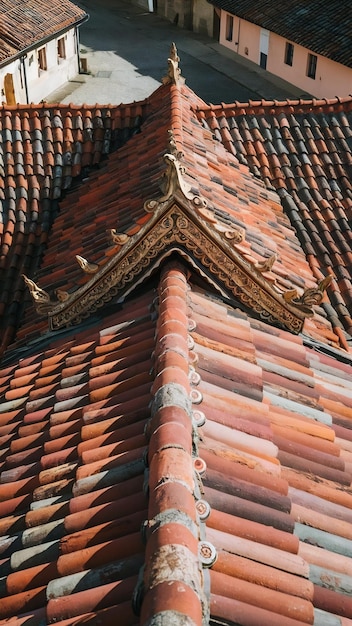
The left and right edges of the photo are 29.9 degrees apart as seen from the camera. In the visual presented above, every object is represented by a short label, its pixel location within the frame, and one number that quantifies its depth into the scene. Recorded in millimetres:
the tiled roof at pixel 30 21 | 32812
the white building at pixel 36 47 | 32969
